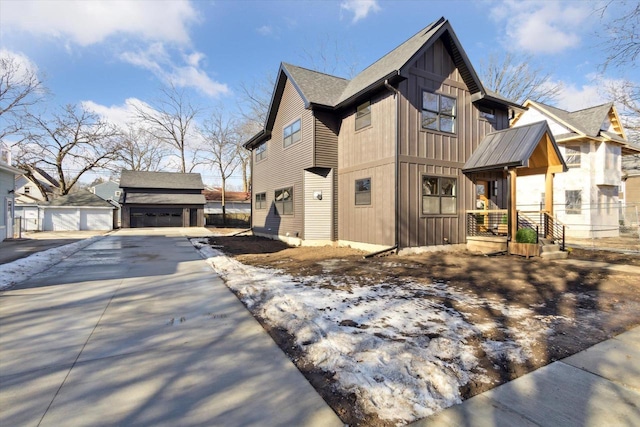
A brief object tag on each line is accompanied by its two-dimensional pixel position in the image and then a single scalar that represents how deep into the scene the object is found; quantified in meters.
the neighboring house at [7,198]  16.23
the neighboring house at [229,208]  35.44
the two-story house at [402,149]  10.10
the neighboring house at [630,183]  25.45
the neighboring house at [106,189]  49.53
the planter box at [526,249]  9.24
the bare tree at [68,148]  29.45
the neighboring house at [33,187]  46.25
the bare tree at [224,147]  38.25
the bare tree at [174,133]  38.09
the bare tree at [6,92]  25.61
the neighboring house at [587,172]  17.12
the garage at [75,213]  26.53
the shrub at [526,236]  9.37
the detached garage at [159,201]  29.77
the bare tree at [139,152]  37.38
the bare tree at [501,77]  28.17
